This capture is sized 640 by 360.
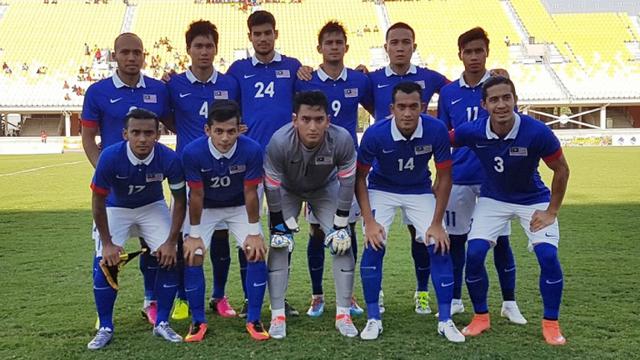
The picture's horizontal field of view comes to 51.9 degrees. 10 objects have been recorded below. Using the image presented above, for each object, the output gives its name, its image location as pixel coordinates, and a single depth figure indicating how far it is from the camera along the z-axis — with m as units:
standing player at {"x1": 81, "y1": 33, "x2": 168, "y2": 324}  4.42
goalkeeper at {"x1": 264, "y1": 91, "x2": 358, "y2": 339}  4.05
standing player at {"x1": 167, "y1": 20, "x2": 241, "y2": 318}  4.61
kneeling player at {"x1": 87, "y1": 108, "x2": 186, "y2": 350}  4.00
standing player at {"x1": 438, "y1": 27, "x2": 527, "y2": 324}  4.58
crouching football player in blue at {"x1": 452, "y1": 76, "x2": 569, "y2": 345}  4.01
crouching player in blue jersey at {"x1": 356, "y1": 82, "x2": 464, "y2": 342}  4.14
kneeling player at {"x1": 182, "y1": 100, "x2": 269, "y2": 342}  4.09
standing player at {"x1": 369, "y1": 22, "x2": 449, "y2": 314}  4.71
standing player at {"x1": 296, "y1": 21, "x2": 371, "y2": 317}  4.70
